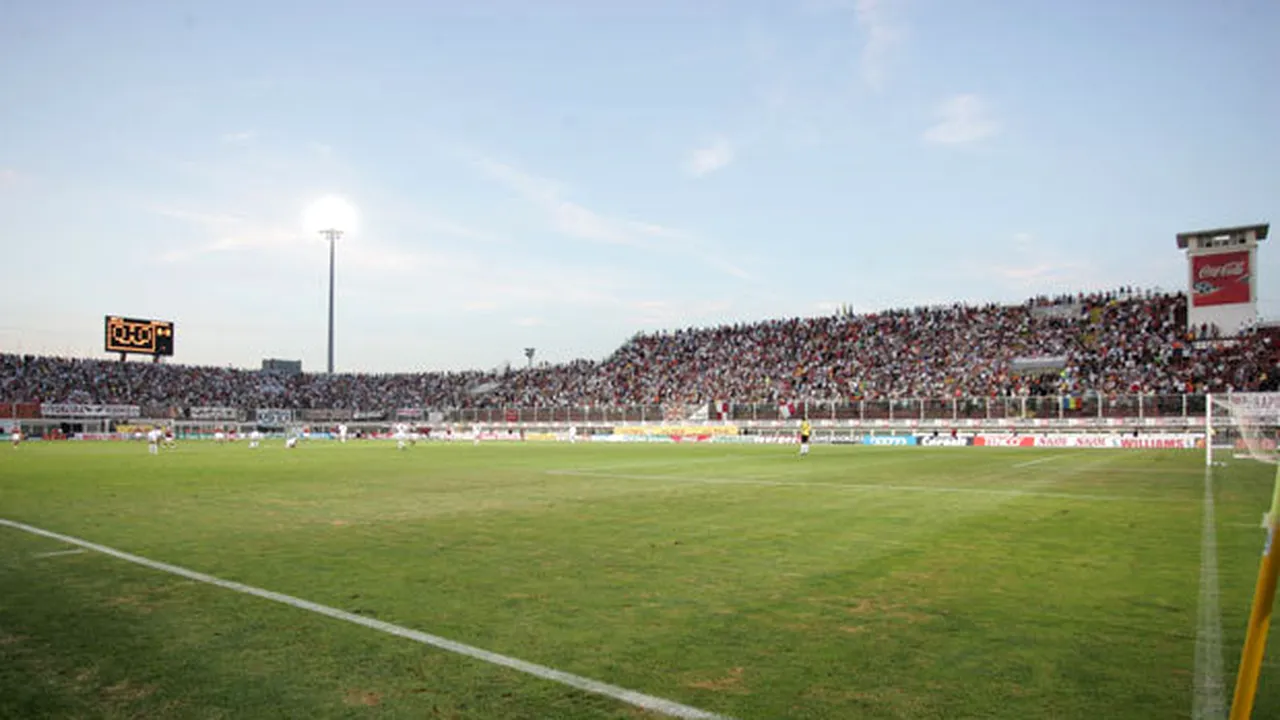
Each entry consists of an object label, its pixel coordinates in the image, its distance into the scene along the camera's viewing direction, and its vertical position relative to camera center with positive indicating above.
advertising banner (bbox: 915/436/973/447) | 41.94 -2.55
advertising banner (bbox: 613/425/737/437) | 51.69 -2.38
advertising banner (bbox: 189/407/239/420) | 71.88 -1.56
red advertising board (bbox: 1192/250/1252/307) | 48.59 +7.00
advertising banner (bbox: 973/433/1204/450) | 37.00 -2.36
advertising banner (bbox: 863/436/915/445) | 43.89 -2.58
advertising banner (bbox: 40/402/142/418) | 65.44 -1.11
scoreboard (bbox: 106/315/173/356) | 69.38 +5.47
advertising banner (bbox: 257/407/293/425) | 74.94 -1.92
